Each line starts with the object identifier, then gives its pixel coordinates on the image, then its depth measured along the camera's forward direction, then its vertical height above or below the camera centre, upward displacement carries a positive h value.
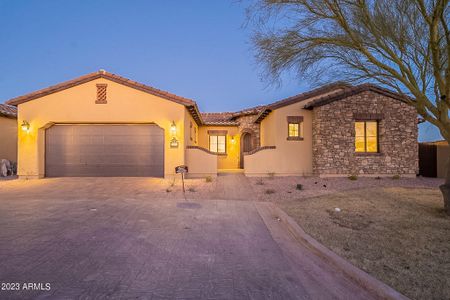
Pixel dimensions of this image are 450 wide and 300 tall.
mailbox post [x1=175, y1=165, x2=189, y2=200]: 8.93 -0.66
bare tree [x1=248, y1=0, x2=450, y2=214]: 5.01 +2.55
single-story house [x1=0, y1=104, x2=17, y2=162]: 14.48 +1.19
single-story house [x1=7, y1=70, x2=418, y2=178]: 11.44 +0.96
